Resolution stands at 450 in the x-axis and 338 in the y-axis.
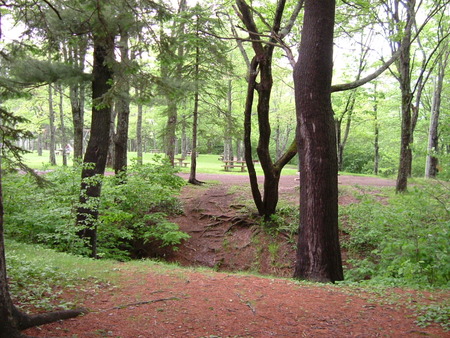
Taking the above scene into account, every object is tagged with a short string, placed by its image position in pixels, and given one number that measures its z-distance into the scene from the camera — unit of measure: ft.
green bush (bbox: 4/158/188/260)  24.70
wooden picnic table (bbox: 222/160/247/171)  81.90
